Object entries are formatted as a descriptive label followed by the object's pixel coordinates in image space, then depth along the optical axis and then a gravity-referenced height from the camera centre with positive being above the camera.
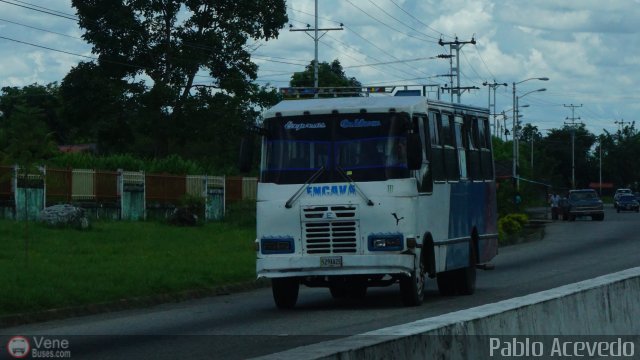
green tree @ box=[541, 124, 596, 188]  182.38 +8.48
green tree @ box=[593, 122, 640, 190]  183.00 +6.32
